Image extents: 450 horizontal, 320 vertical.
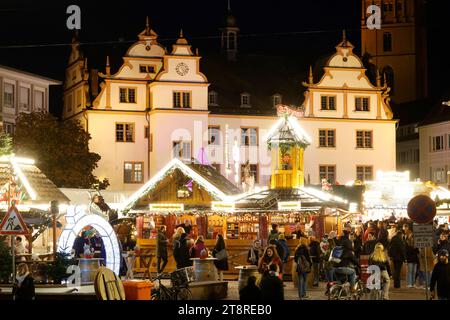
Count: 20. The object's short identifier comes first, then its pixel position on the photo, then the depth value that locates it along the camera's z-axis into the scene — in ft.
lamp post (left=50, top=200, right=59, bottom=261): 92.32
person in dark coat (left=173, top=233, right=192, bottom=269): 111.34
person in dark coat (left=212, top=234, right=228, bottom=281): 110.63
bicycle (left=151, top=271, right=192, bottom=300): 83.71
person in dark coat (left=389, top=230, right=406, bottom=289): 108.88
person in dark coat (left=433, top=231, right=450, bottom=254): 96.15
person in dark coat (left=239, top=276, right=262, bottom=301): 57.72
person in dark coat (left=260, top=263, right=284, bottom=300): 65.09
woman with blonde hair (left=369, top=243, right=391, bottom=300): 91.20
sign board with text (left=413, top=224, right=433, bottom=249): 78.23
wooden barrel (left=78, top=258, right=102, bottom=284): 94.99
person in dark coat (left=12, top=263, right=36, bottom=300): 66.02
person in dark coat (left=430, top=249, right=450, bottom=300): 76.48
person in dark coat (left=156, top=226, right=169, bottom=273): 121.49
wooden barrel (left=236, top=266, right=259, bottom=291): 93.50
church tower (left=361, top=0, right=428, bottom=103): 315.78
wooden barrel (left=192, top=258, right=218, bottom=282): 101.40
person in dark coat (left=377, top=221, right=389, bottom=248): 111.86
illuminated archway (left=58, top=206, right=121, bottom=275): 93.20
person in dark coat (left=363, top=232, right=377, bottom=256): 101.96
